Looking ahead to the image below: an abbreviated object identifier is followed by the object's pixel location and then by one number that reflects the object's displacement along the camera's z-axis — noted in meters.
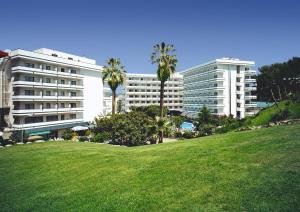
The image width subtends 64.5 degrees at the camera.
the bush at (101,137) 46.31
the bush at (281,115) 25.84
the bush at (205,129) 45.80
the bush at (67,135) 51.31
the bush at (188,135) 48.03
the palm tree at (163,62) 38.78
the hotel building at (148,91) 117.88
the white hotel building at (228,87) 81.62
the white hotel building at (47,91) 46.84
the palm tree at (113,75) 51.31
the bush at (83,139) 47.53
